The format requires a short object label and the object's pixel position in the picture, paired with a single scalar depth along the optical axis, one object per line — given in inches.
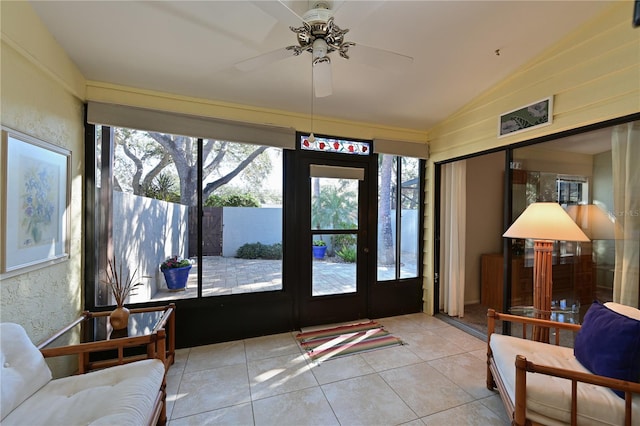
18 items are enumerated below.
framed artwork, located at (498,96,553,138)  93.7
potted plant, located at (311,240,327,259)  132.0
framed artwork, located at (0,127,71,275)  62.6
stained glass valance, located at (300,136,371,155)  129.1
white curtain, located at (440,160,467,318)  143.7
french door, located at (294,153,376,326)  128.9
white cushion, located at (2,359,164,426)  49.2
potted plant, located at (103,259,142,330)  83.0
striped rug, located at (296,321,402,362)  107.1
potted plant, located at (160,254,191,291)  111.0
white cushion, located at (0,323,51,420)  50.1
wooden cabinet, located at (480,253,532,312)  152.1
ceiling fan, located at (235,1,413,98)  57.4
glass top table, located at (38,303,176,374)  66.5
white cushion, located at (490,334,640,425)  52.3
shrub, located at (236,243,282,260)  123.0
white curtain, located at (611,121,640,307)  77.2
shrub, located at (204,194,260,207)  116.0
